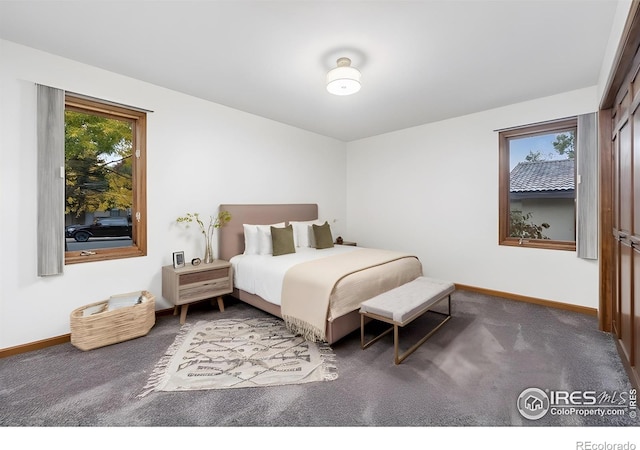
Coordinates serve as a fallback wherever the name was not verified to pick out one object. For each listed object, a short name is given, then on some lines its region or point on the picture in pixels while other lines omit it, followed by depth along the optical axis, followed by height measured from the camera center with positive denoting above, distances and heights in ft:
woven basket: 7.86 -2.91
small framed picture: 10.26 -1.26
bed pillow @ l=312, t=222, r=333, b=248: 13.36 -0.52
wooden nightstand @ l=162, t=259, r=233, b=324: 9.69 -2.09
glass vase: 11.21 -1.14
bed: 7.98 -1.63
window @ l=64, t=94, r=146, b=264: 9.06 +1.54
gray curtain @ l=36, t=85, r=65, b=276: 8.04 +1.31
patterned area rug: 6.56 -3.57
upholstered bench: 7.36 -2.22
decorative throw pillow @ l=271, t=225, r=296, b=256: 11.56 -0.66
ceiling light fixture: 8.14 +4.31
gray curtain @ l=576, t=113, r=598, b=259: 10.07 +1.34
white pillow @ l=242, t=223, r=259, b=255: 11.98 -0.59
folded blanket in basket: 8.86 -2.43
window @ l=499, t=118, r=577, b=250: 11.37 +1.68
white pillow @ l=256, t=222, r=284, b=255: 11.94 -0.72
